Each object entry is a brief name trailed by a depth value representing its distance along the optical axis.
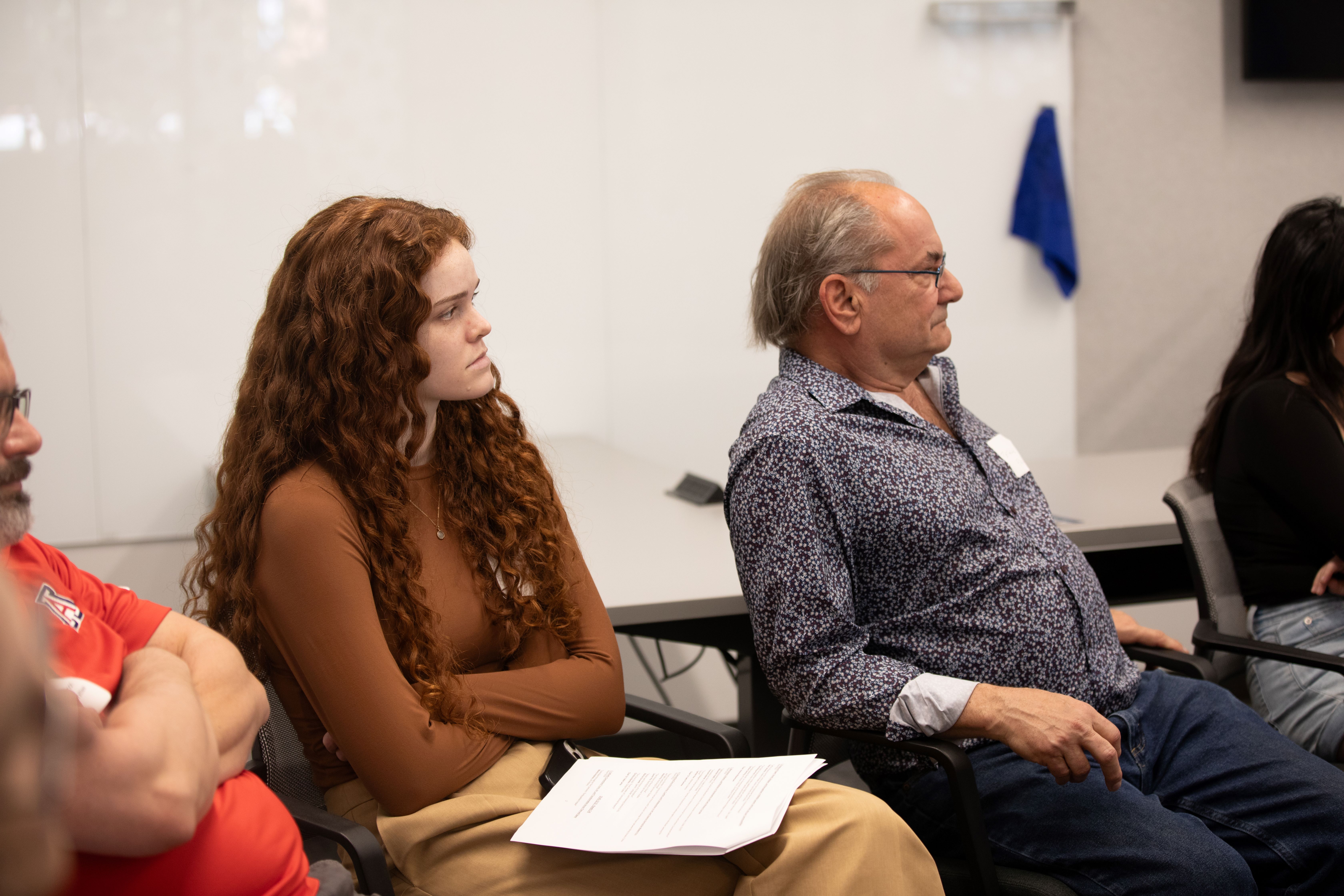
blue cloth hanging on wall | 3.86
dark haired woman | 1.78
